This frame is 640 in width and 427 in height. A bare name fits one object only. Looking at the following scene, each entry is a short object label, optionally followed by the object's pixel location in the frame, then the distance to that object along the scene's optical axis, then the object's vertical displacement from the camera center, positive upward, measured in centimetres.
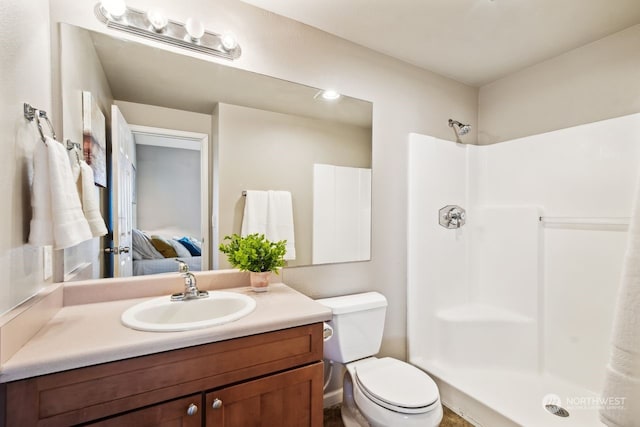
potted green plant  143 -22
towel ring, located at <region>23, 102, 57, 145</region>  93 +32
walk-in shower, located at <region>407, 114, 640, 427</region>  179 -40
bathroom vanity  79 -50
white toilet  134 -87
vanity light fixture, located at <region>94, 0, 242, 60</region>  126 +84
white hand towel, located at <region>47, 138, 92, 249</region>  93 +3
